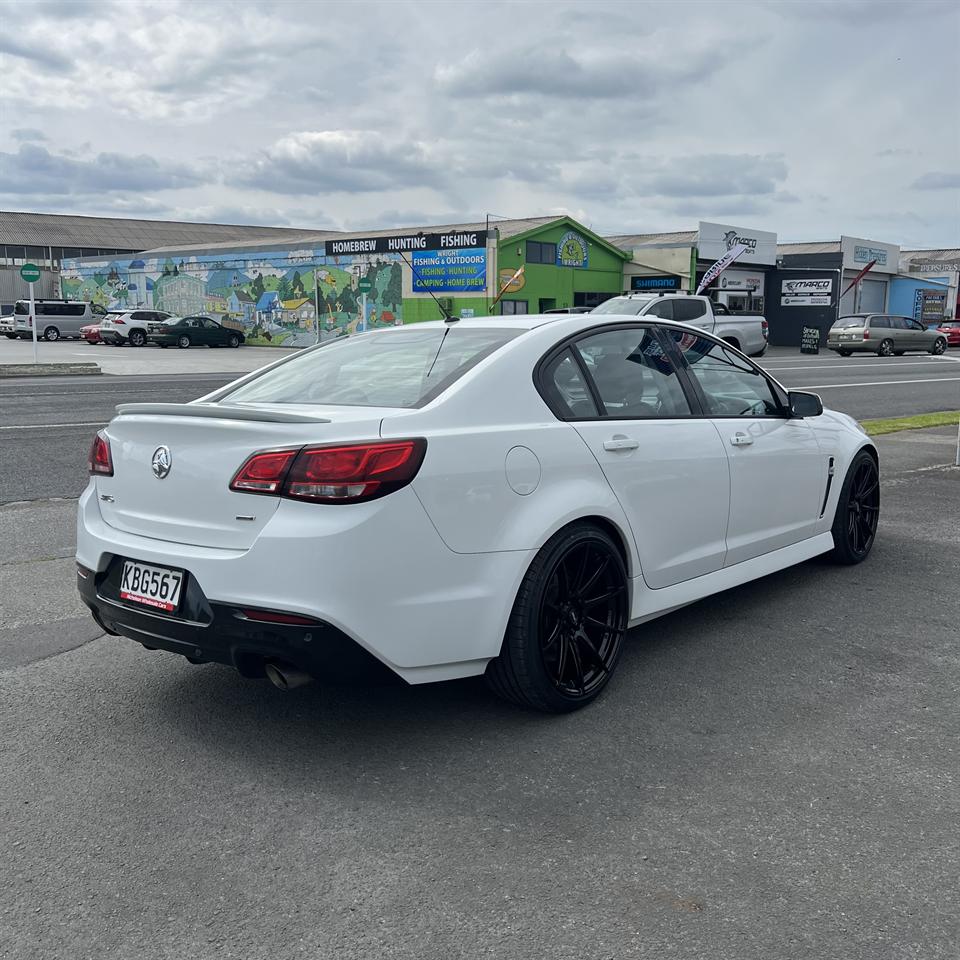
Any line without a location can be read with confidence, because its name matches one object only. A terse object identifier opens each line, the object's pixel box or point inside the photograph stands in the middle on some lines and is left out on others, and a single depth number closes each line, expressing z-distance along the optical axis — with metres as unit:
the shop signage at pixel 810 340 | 41.84
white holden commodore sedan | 3.35
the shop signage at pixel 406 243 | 40.69
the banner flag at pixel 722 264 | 38.45
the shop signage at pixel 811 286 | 52.12
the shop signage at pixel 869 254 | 54.62
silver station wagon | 38.31
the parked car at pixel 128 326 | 45.81
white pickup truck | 23.05
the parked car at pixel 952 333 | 50.94
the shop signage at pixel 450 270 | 40.56
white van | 49.50
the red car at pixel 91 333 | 46.84
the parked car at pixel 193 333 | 44.88
